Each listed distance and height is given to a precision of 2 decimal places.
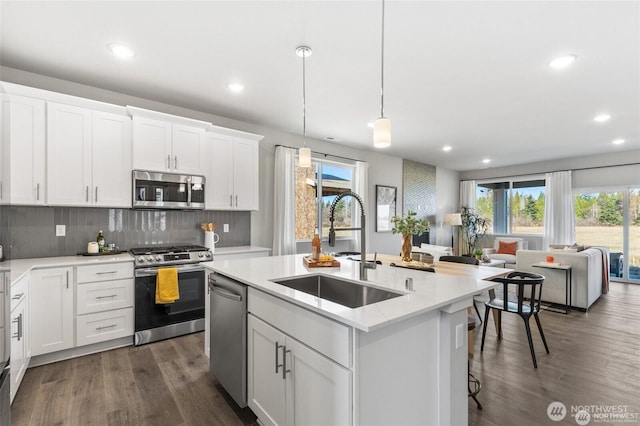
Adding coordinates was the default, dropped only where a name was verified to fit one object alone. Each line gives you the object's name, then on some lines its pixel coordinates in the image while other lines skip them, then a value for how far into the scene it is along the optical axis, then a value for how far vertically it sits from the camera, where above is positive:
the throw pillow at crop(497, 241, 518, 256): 7.17 -0.84
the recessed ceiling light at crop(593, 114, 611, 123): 4.12 +1.28
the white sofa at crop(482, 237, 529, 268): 6.58 -0.94
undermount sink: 1.81 -0.50
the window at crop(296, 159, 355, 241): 5.27 +0.28
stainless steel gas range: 3.11 -0.86
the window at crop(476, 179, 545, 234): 7.61 +0.18
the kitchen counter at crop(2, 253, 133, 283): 2.45 -0.45
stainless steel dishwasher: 1.97 -0.84
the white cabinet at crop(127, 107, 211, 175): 3.32 +0.79
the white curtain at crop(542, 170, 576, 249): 6.86 +0.04
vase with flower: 2.94 -0.16
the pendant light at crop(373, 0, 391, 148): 2.03 +0.53
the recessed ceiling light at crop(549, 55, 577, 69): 2.63 +1.31
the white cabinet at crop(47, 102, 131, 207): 2.89 +0.55
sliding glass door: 6.26 -0.29
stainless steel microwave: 3.33 +0.24
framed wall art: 6.49 +0.13
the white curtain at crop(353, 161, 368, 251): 5.96 +0.54
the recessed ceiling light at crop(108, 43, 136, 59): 2.49 +1.33
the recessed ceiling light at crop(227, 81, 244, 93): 3.21 +1.33
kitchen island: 1.25 -0.66
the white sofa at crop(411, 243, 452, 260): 5.93 -0.76
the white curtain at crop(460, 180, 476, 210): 8.70 +0.51
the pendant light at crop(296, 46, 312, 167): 2.55 +1.31
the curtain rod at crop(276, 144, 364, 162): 5.18 +1.03
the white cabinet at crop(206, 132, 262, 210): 3.92 +0.53
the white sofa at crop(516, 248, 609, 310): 4.24 -0.89
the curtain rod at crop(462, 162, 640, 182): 6.28 +0.94
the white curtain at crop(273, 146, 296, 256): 4.70 +0.14
